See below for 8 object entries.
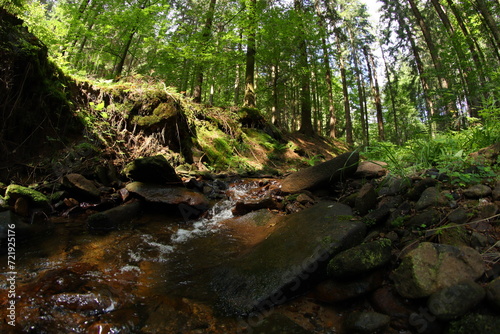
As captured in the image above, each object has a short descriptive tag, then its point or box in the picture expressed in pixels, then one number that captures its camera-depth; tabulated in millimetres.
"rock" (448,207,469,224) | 2545
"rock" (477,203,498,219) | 2508
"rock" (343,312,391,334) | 1834
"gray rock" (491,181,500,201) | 2686
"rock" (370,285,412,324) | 1966
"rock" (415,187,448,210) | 2887
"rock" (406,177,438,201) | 3250
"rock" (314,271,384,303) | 2199
